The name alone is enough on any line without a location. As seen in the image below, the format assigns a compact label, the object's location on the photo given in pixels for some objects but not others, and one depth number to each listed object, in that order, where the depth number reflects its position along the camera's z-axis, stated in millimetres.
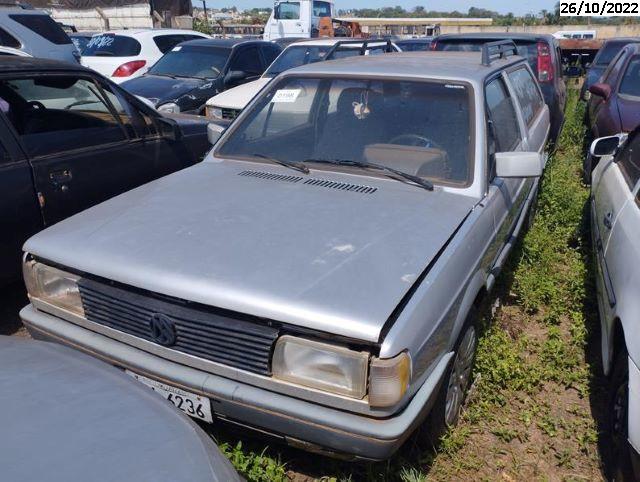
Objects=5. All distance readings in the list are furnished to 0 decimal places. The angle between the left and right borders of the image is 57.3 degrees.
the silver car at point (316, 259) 2078
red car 6648
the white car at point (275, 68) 7883
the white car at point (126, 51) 11023
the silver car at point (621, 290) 2316
